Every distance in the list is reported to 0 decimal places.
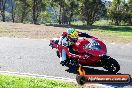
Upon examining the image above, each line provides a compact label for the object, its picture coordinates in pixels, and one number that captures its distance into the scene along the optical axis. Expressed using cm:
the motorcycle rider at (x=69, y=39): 1152
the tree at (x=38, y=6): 6294
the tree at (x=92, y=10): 6588
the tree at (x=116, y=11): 6831
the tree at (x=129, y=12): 6661
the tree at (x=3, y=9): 5912
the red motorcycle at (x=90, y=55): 1080
